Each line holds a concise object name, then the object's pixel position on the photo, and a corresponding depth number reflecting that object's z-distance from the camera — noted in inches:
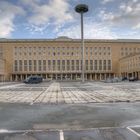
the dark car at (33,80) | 1407.9
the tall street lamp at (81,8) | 1703.5
